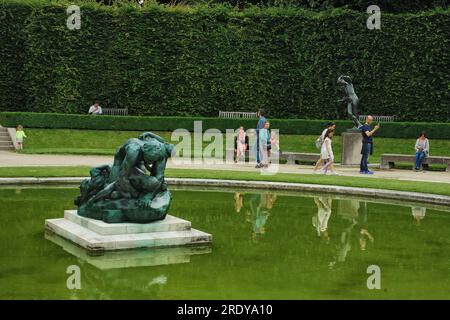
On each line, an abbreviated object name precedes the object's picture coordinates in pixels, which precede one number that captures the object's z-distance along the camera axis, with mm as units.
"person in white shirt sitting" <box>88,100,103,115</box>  31547
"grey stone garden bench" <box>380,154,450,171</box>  23562
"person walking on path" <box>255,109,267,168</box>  22323
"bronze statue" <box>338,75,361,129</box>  24234
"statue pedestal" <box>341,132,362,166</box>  23828
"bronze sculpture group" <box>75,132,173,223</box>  9641
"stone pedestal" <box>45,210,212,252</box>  8953
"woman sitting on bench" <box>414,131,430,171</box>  23312
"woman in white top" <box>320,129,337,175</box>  19469
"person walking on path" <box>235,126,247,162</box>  24653
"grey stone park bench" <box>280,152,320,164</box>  24469
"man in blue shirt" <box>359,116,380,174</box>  20641
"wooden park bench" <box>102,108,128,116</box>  33247
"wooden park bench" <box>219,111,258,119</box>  33031
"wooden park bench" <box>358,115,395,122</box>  31938
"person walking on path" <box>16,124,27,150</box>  26859
